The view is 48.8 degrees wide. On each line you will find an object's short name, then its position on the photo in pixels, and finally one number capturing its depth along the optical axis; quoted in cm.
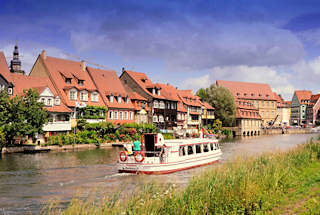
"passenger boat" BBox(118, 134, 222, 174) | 2825
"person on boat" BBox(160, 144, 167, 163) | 2937
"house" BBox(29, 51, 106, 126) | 5469
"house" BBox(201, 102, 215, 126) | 9344
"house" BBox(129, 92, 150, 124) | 6806
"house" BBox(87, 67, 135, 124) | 6155
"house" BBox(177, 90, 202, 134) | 8731
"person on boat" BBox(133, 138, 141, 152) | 2991
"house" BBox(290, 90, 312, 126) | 16612
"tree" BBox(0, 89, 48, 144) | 4094
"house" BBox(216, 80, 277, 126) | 13112
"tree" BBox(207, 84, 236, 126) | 9806
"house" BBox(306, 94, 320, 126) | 15479
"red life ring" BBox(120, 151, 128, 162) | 2830
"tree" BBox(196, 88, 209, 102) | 12769
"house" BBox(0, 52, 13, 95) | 4800
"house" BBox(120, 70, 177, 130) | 7169
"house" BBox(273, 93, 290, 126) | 14250
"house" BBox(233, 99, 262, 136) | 10131
